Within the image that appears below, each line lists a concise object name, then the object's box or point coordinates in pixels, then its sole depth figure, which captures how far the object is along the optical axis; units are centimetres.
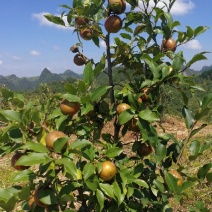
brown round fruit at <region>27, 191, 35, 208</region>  42
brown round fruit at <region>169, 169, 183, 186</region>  45
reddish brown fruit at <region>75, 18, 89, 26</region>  50
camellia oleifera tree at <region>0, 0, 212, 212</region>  40
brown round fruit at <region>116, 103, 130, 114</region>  44
